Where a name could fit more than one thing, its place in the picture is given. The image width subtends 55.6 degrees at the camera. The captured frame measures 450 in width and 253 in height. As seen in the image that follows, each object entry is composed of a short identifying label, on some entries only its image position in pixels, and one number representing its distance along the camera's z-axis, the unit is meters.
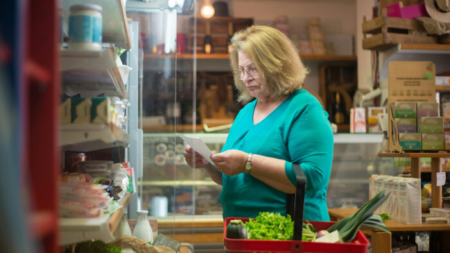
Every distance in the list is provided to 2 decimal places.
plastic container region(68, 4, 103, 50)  1.13
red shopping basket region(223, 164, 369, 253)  1.18
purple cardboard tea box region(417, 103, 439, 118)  3.30
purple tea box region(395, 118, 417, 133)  3.30
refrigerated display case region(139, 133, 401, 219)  3.57
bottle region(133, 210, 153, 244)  2.20
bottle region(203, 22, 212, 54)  5.89
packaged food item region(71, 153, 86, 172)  1.76
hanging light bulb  5.68
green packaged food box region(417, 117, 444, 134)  3.27
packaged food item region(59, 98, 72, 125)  1.11
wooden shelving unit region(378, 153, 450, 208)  3.31
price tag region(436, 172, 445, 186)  3.33
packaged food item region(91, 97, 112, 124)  1.12
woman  1.64
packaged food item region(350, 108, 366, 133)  3.88
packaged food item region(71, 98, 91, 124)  1.12
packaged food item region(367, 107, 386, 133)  3.88
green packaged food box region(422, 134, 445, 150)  3.27
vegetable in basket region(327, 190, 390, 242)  1.21
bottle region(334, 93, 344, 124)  6.07
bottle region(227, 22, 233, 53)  5.97
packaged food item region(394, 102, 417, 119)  3.30
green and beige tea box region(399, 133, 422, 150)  3.26
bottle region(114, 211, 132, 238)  1.70
